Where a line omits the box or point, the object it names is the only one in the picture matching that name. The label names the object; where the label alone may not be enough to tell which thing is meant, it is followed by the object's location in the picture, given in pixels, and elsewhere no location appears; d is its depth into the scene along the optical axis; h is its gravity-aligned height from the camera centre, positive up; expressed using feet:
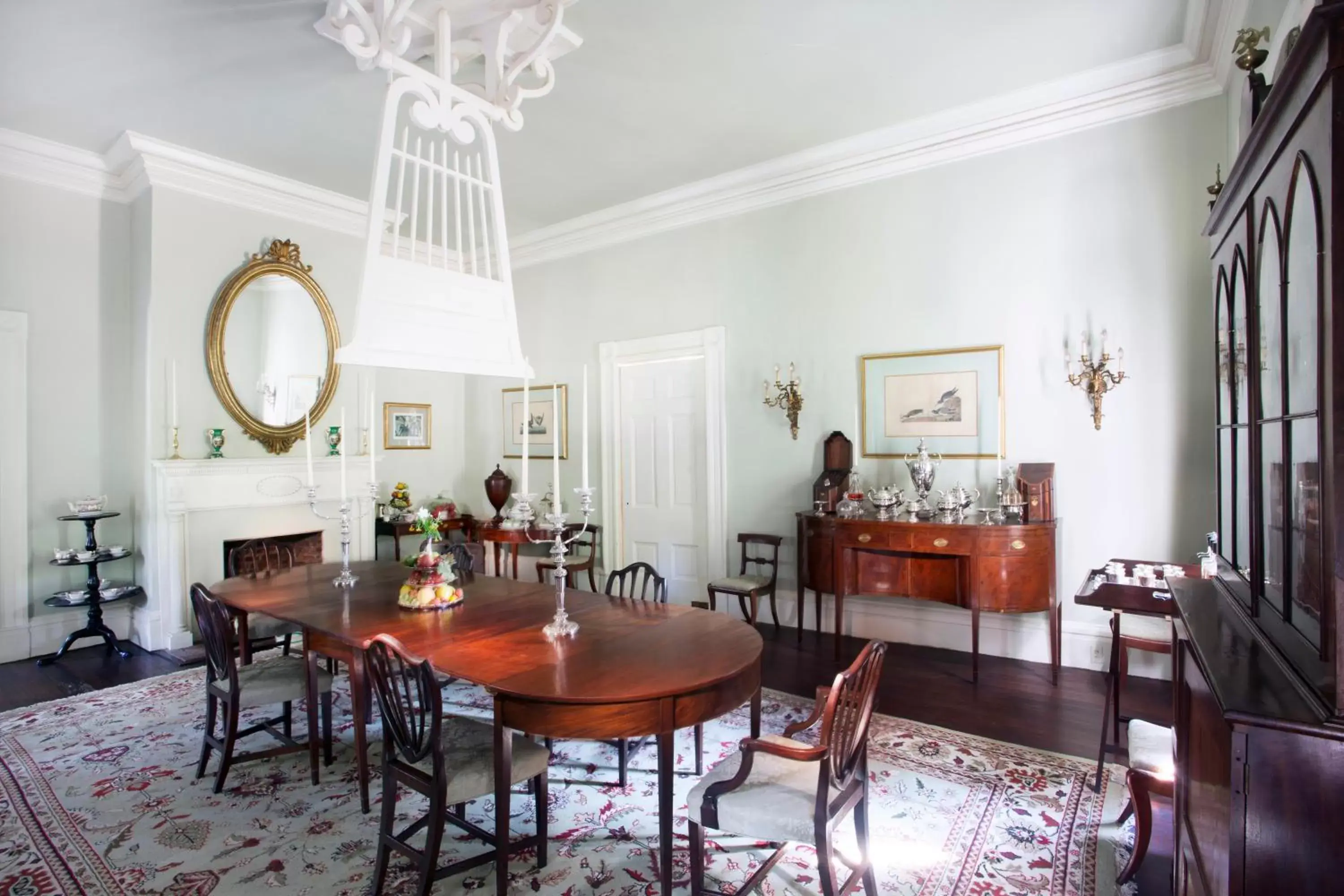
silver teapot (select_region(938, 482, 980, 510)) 13.51 -1.00
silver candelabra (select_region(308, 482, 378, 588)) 11.02 -1.57
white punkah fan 9.08 +4.54
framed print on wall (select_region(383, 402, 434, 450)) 21.85 +0.93
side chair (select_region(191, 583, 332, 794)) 9.16 -3.27
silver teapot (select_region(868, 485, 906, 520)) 14.28 -1.06
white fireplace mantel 15.76 -1.56
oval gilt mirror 17.10 +2.89
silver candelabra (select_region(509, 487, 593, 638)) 7.72 -1.31
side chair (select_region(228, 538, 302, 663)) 12.80 -2.57
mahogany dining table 6.32 -2.27
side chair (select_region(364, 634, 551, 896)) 6.59 -3.26
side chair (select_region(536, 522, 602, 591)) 18.46 -3.02
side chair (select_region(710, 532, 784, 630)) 15.44 -3.08
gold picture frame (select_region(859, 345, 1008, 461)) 14.03 +1.08
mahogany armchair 5.94 -3.24
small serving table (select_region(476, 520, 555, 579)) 19.24 -2.37
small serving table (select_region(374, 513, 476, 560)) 20.66 -2.36
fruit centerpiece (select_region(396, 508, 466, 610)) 9.90 -1.98
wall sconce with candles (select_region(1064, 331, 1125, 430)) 12.70 +1.34
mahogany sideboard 12.38 -2.24
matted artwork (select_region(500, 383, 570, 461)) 21.17 +1.06
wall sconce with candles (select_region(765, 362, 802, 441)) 16.17 +1.26
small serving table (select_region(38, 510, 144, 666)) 14.99 -3.20
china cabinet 3.30 -0.72
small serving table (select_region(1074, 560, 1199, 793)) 8.38 -1.96
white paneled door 18.40 -0.54
